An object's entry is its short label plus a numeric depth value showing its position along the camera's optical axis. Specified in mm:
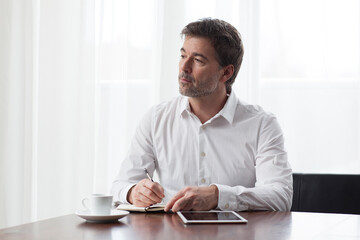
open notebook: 1800
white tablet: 1651
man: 2104
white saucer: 1652
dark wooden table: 1519
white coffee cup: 1685
